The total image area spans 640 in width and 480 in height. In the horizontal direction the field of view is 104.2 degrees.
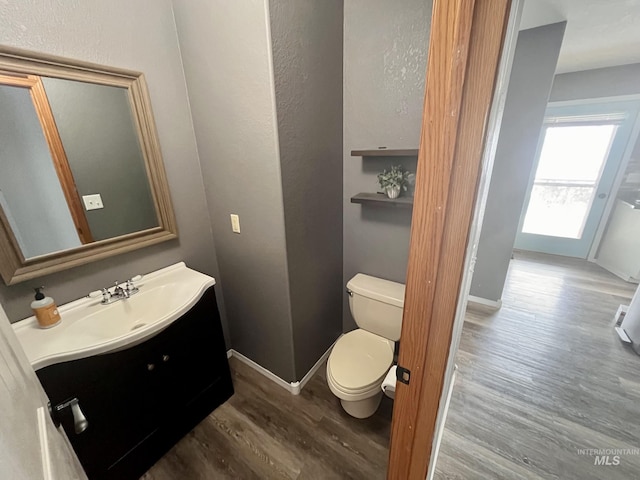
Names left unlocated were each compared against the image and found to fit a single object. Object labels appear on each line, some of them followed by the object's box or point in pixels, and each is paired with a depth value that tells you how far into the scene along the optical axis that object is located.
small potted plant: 1.46
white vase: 1.46
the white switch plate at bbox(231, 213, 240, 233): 1.49
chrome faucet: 1.22
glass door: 3.10
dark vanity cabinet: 0.98
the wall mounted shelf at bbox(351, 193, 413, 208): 1.39
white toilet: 1.34
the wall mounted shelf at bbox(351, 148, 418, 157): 1.31
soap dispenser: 1.04
